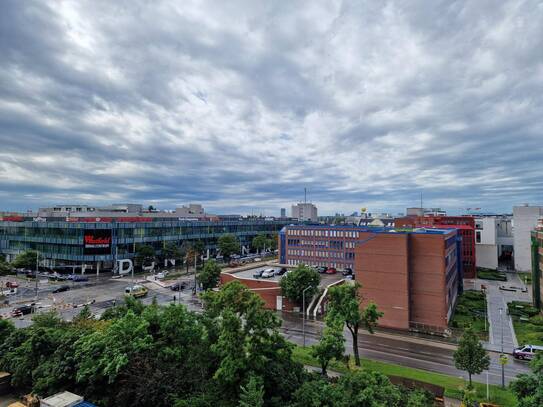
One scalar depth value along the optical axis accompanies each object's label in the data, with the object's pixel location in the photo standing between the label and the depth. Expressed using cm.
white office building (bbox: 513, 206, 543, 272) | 10119
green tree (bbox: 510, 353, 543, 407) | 1867
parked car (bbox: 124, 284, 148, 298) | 6712
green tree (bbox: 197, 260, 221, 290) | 6644
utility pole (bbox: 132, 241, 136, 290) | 9977
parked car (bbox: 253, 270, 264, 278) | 7657
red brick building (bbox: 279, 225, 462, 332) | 4909
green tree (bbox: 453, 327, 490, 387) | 2950
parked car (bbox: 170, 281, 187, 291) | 7421
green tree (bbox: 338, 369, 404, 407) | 1750
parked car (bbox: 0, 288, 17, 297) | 6690
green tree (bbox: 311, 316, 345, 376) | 2750
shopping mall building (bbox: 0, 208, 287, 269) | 9181
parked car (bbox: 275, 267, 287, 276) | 8168
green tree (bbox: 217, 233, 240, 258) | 11419
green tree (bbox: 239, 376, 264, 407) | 1591
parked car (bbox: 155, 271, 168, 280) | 8631
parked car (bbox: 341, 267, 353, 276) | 8806
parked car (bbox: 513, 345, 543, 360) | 3878
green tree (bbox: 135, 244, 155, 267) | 9431
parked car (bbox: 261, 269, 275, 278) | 7709
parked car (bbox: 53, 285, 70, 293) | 6975
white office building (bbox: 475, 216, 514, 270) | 10912
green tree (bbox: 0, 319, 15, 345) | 2809
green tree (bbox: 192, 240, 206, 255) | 11084
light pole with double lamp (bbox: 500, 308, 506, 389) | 3027
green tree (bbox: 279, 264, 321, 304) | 5747
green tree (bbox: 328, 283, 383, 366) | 3506
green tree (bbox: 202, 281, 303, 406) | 1902
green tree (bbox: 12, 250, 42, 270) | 8525
